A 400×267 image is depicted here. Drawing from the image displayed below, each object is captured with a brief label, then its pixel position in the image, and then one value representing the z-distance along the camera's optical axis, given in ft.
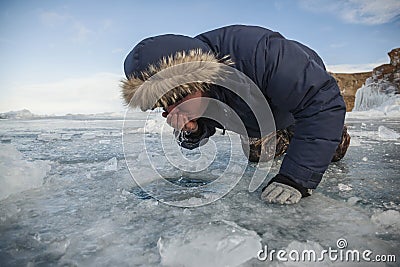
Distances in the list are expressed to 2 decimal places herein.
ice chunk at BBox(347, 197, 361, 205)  3.37
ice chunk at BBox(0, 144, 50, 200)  3.82
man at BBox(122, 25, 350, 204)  3.41
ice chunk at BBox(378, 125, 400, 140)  9.20
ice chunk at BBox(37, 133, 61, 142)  9.62
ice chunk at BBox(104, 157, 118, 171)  5.09
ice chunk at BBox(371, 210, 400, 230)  2.73
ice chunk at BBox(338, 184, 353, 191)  3.85
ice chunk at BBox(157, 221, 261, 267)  2.18
